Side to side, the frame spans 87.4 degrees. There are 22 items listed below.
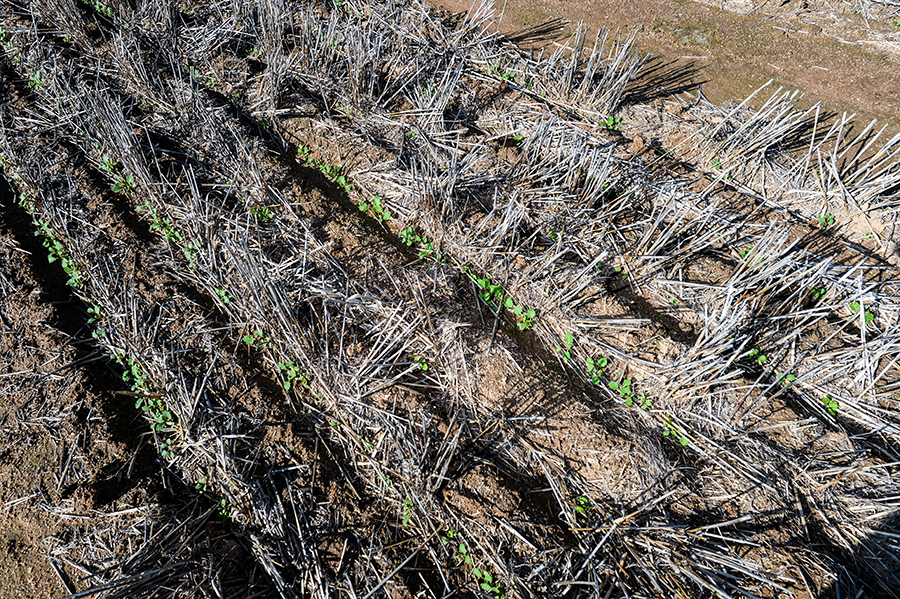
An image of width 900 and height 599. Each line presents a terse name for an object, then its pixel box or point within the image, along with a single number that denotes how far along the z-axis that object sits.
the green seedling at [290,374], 3.05
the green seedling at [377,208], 3.91
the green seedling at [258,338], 3.16
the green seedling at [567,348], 3.23
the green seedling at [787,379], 3.08
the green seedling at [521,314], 3.39
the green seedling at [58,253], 3.40
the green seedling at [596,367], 3.17
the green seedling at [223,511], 2.62
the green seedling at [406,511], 2.63
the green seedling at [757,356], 3.15
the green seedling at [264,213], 3.70
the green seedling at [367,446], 2.80
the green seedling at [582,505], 2.69
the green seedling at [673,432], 2.91
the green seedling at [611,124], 4.41
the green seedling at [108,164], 3.95
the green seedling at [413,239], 3.71
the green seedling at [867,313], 3.27
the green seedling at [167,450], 2.77
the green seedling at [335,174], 4.10
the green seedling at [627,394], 3.03
